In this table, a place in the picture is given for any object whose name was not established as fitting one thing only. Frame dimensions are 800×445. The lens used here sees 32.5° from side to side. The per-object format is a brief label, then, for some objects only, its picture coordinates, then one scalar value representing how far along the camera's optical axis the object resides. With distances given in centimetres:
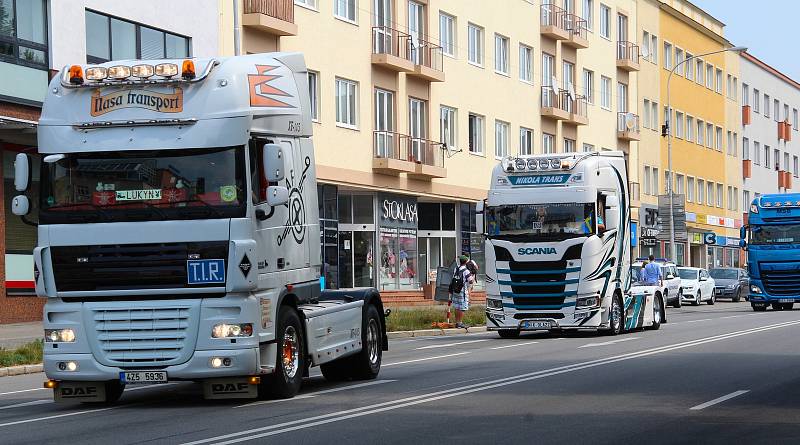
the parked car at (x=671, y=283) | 5205
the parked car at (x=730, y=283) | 6025
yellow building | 7575
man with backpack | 3206
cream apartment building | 4122
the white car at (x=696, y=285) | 5469
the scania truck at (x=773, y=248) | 4212
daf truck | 1371
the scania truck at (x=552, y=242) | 2639
